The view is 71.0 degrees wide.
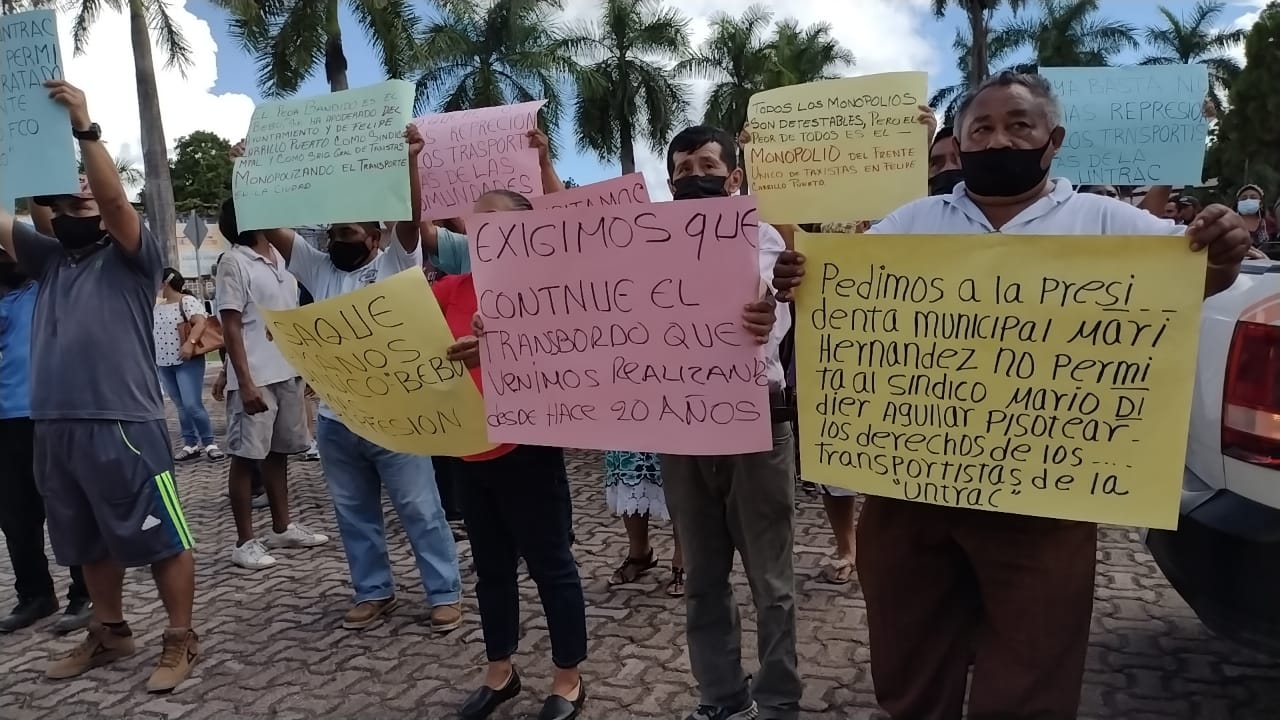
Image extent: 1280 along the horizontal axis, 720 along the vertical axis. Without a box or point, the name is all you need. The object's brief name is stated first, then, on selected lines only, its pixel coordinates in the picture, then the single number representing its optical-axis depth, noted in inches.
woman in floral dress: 175.8
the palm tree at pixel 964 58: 1348.4
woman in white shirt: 329.7
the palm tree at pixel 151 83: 799.7
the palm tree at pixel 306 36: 855.7
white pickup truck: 89.7
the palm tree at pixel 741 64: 1339.8
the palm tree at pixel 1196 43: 1513.3
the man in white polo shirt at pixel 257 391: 199.8
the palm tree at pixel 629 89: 1241.4
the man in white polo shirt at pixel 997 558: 84.1
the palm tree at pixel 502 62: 1090.7
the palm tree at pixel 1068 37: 1409.9
